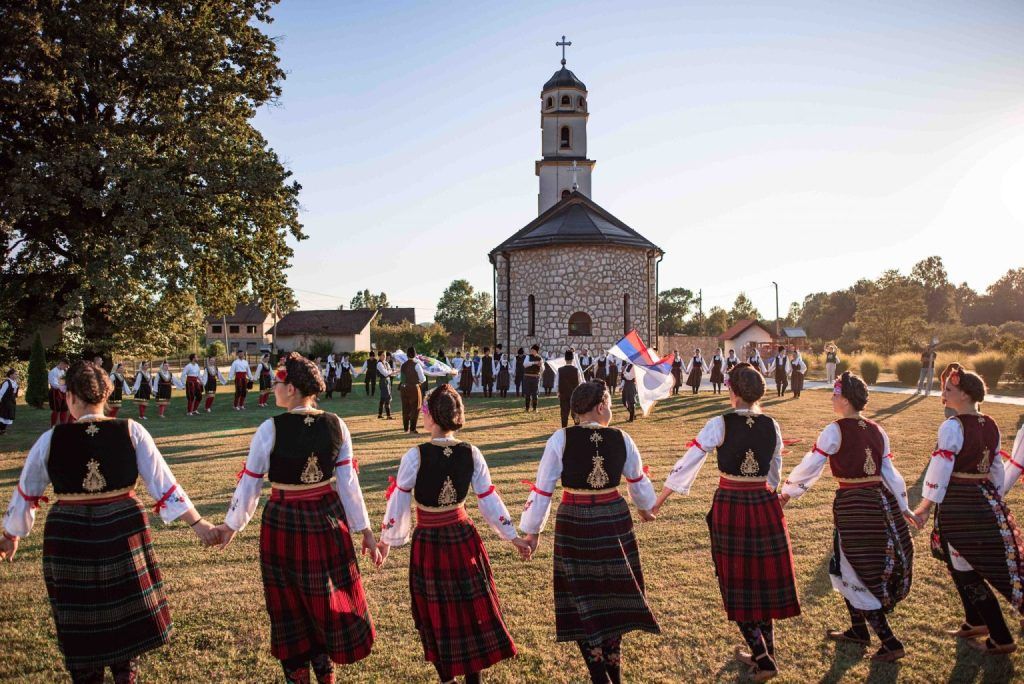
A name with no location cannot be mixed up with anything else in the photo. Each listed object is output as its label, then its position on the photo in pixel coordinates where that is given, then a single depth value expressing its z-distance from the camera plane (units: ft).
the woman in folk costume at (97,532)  10.93
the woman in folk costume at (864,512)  13.00
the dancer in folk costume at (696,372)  79.87
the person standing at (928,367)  71.92
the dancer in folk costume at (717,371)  79.85
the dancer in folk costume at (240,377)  64.03
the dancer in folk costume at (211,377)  74.69
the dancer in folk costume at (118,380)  61.05
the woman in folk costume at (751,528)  12.62
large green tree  55.42
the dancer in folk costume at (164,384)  60.03
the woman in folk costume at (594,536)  11.93
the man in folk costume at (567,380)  46.85
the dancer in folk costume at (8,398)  44.83
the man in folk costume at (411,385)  43.65
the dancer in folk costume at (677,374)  80.84
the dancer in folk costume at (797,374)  71.77
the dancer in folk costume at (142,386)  58.95
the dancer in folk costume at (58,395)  44.50
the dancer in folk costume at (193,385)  59.93
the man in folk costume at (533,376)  57.62
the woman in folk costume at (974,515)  13.29
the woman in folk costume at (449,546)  11.29
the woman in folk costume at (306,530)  11.26
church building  86.89
